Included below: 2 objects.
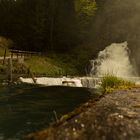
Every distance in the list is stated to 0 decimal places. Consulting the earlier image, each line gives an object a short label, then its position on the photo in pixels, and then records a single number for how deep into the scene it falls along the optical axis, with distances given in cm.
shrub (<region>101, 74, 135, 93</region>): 671
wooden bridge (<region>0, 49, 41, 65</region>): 1536
